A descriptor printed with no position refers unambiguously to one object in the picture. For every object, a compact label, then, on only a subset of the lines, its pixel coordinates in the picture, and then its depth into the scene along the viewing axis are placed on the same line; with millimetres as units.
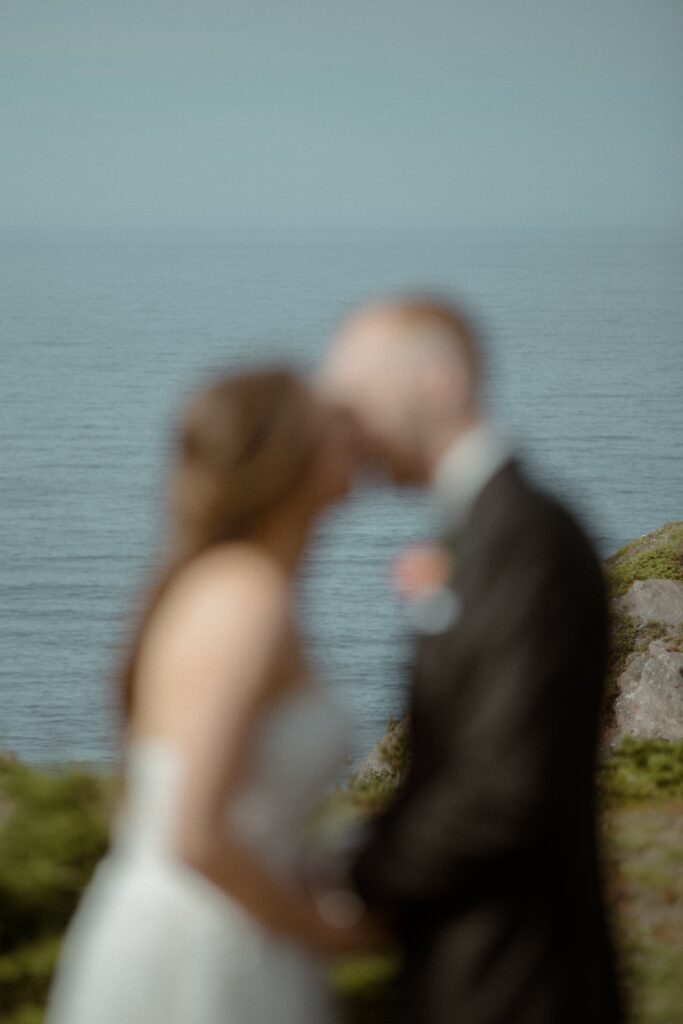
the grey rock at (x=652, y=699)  42750
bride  6379
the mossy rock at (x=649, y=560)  57366
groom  6566
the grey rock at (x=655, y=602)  50844
